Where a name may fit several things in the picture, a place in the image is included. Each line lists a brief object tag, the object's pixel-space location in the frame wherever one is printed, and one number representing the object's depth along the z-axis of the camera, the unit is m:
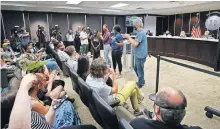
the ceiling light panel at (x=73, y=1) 6.28
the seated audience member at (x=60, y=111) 1.37
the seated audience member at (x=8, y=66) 2.94
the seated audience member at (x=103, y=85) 1.82
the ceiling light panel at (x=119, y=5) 7.04
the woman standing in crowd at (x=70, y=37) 9.42
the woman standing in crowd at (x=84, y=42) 6.84
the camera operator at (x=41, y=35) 8.20
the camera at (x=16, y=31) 7.43
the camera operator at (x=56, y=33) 8.70
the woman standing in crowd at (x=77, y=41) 8.13
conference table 5.21
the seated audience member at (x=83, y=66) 2.53
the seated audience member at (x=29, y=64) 1.91
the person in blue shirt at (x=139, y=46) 3.07
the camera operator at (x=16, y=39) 6.63
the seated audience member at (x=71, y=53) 3.16
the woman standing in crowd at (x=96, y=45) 5.66
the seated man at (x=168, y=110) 0.99
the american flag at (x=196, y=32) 8.60
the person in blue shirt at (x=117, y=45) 4.01
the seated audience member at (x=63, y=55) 3.45
